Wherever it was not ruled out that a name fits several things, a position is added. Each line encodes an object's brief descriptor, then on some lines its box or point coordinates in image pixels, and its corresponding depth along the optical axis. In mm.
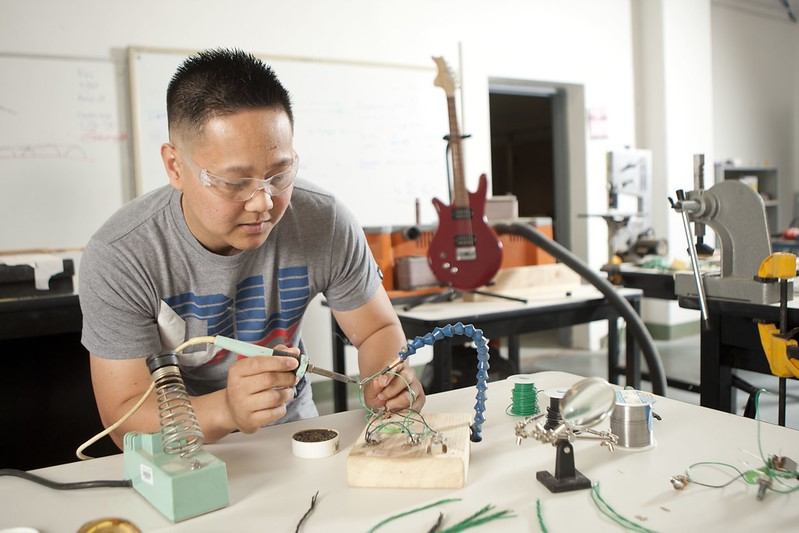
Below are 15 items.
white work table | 820
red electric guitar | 2834
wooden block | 914
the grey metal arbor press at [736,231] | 1638
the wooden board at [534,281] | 2965
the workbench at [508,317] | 2418
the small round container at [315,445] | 1053
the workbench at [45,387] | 2074
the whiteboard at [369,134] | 3812
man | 1155
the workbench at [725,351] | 2104
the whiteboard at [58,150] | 3121
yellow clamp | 1383
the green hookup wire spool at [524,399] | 1222
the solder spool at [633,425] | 1033
